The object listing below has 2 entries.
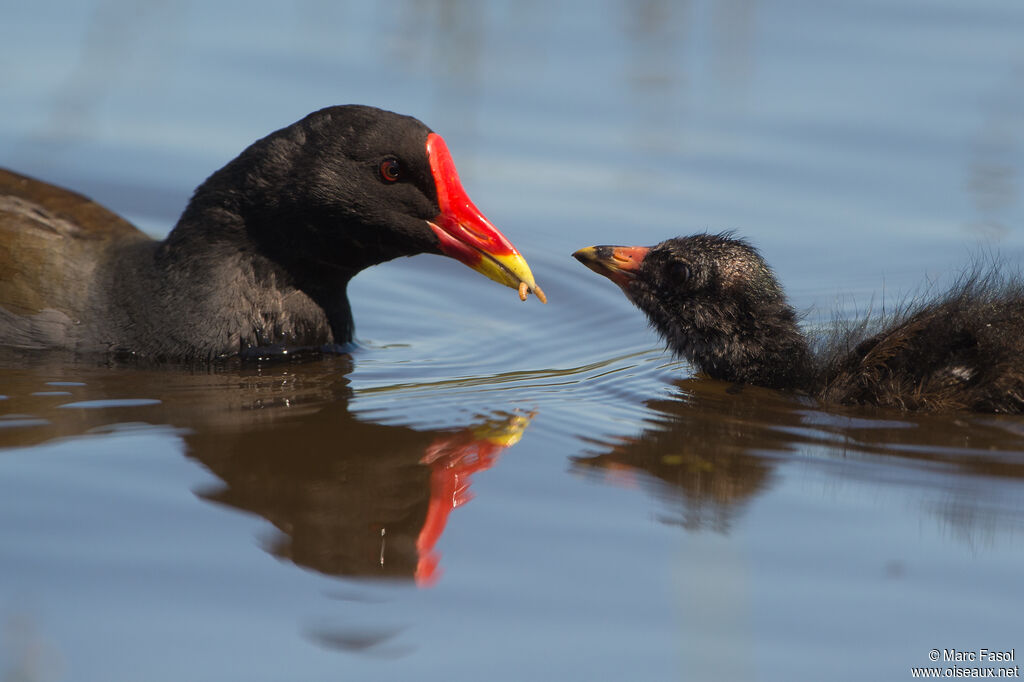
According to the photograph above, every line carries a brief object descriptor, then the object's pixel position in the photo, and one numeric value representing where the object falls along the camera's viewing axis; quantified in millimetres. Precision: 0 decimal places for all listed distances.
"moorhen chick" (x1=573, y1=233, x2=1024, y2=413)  9750
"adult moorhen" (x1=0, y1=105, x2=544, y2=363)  11016
